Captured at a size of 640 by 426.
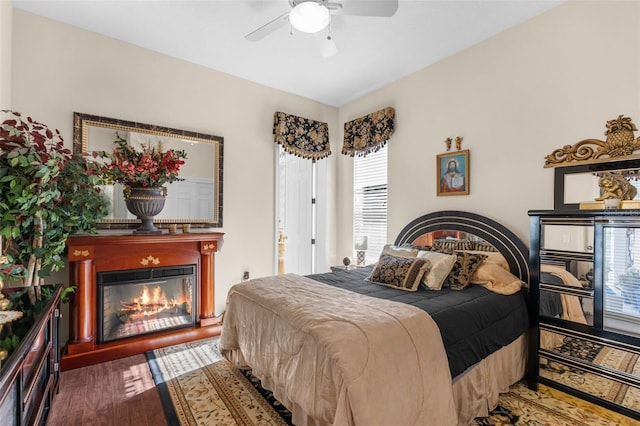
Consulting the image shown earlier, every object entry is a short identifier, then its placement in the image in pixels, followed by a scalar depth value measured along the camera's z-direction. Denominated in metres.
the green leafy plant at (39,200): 2.05
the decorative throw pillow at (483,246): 2.89
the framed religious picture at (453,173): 3.13
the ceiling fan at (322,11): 2.00
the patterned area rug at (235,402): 1.92
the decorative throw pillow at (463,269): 2.46
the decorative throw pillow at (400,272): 2.47
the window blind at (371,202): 4.07
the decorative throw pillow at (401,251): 2.84
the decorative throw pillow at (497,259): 2.69
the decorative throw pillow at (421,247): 2.99
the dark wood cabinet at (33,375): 1.02
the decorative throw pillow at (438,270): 2.45
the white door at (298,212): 4.79
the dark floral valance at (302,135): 4.02
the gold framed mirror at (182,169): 2.92
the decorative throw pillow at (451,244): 3.01
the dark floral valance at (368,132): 3.83
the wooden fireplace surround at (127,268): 2.62
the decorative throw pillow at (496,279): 2.38
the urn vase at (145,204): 2.88
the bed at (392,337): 1.47
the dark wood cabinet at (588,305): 1.85
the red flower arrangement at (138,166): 2.81
